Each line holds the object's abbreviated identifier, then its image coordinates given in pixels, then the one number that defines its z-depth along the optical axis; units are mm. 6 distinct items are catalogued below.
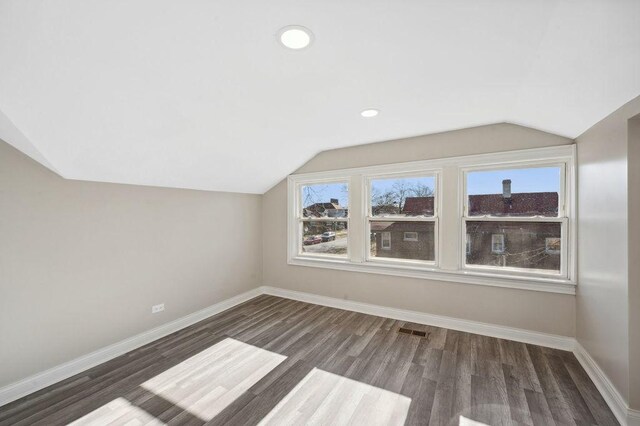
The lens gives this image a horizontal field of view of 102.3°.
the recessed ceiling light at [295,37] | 1438
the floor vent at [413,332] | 3097
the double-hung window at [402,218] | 3447
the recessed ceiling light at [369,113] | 2568
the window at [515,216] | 2832
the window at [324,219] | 4078
